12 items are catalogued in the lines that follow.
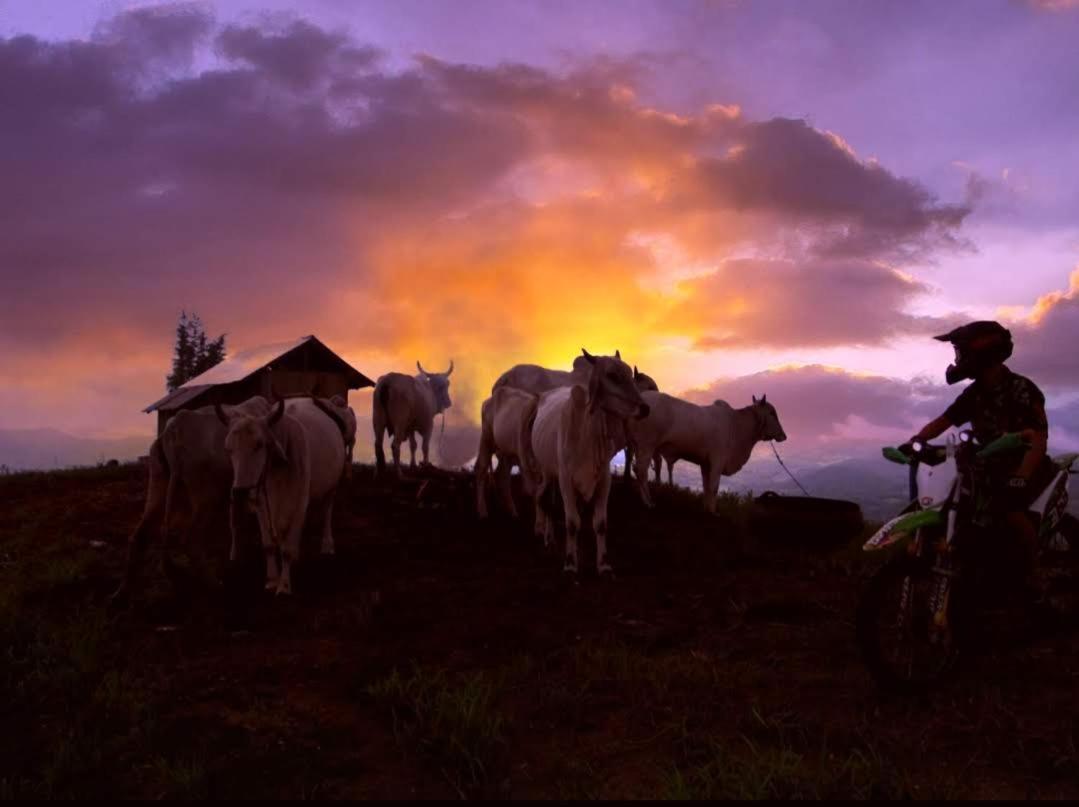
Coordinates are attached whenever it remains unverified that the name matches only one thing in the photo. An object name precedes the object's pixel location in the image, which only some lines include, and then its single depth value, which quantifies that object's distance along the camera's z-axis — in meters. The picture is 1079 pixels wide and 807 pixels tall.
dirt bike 5.16
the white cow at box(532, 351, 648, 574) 8.97
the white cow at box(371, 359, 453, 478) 16.41
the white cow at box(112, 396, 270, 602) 8.16
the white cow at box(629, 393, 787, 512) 14.53
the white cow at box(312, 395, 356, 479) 10.79
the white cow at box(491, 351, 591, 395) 15.56
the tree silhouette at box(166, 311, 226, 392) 46.97
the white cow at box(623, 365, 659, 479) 16.41
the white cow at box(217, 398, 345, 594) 7.79
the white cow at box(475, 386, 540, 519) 11.54
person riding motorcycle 5.47
